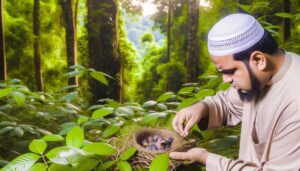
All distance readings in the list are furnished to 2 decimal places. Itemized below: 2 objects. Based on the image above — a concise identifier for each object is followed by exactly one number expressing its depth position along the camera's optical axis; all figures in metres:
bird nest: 1.77
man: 1.57
